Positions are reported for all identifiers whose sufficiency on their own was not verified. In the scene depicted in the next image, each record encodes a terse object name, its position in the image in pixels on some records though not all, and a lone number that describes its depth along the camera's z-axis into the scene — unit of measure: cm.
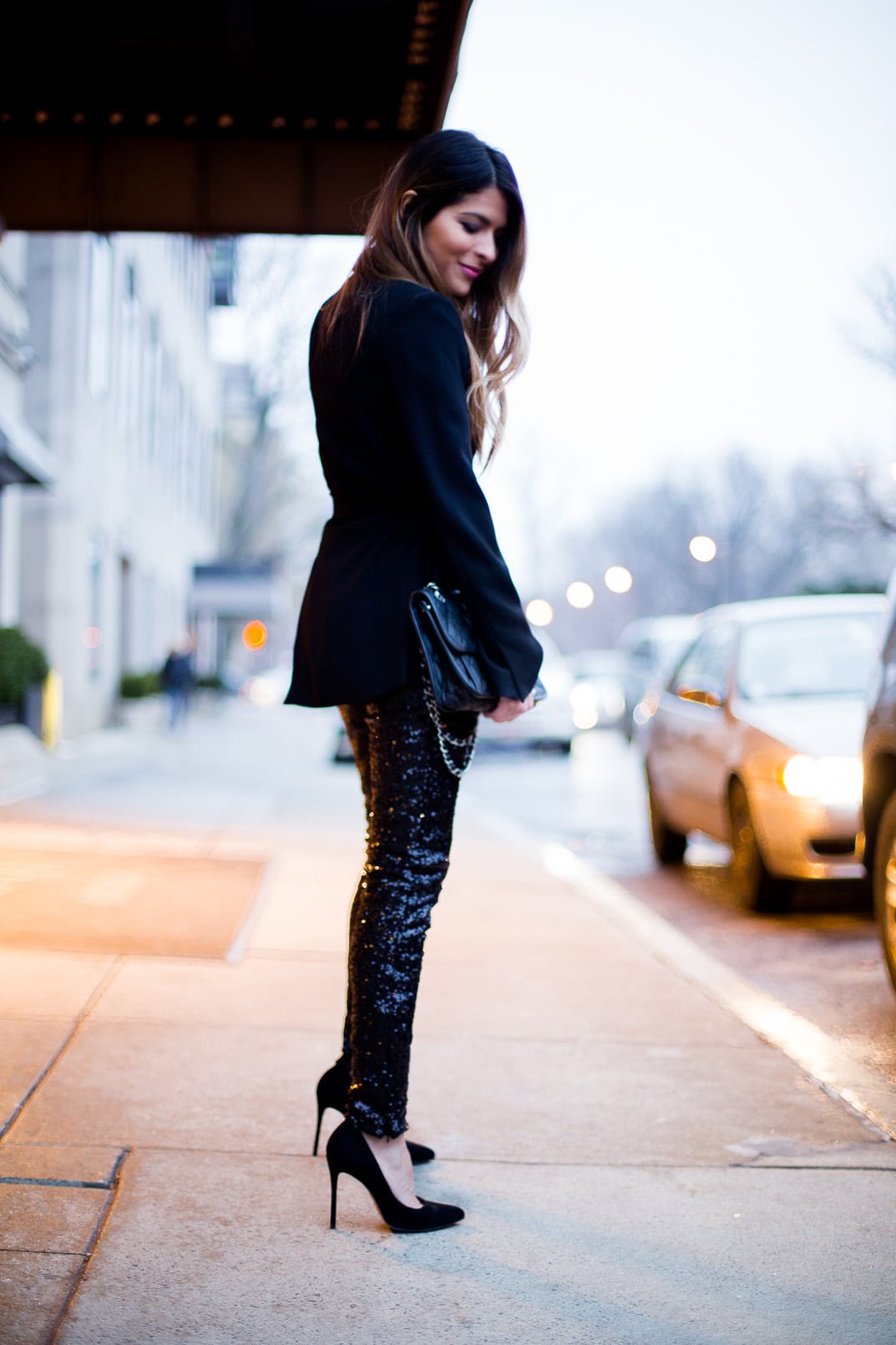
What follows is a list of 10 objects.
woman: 280
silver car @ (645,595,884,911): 712
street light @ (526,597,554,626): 8144
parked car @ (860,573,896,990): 523
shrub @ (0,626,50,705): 1528
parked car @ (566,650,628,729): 3269
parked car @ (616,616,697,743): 2592
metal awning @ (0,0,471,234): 727
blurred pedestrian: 2602
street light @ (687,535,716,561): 5241
